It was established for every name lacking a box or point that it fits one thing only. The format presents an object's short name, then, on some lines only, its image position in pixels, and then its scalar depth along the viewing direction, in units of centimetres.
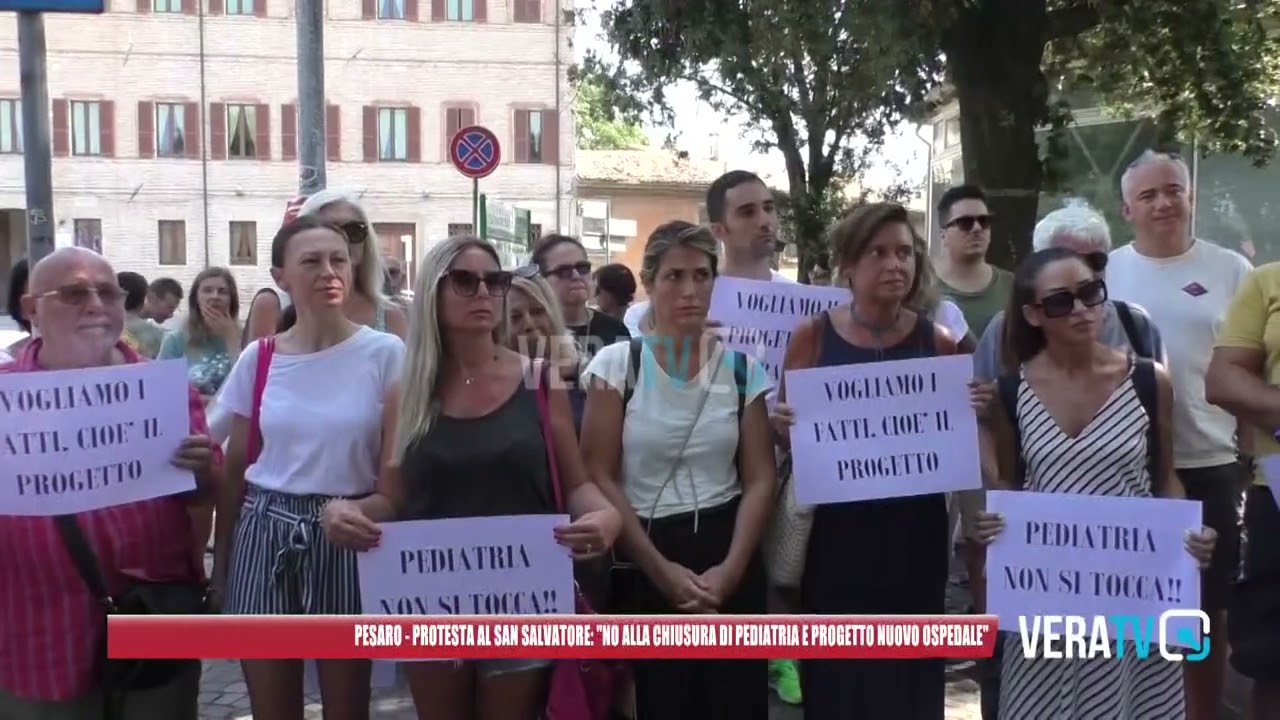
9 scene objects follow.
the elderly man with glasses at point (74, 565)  298
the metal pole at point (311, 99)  944
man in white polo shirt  393
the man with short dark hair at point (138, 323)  705
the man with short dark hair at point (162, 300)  980
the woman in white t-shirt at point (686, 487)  320
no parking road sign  1265
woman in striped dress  305
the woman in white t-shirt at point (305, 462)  317
